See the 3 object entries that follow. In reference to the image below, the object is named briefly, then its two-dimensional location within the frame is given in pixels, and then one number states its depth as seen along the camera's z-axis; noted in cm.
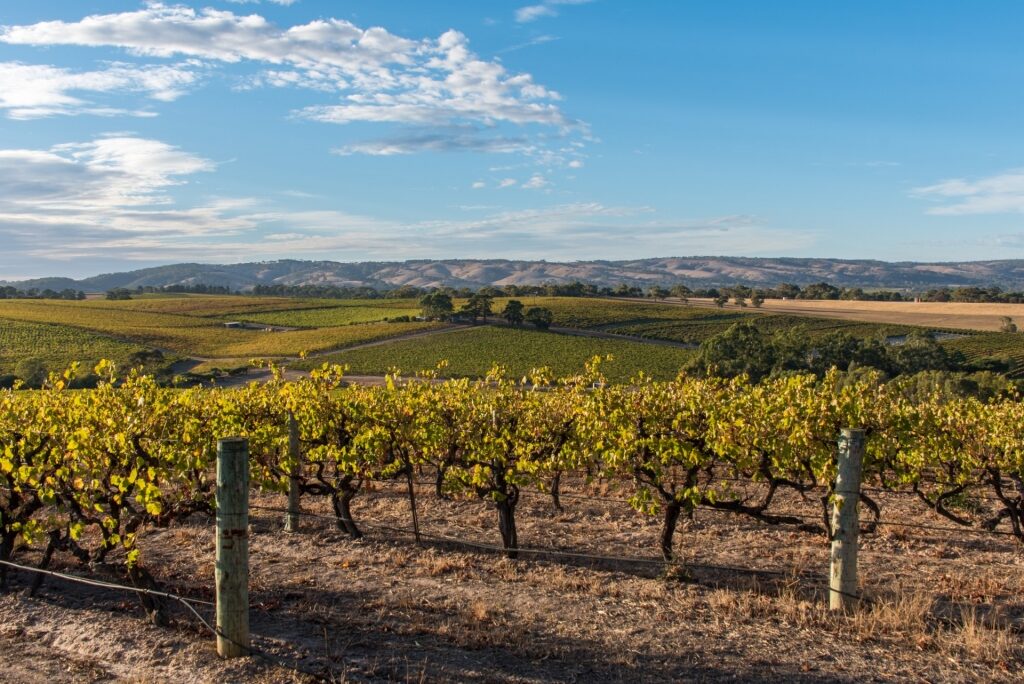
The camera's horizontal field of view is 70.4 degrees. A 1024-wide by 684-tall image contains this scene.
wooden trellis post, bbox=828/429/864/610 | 834
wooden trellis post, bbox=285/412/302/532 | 1336
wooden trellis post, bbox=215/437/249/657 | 686
